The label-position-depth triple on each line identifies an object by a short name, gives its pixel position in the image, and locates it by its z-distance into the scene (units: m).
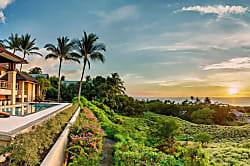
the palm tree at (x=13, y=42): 19.72
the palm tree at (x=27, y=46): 19.97
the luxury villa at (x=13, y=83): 8.11
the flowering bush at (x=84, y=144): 3.44
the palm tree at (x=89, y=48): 15.43
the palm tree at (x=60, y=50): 15.88
